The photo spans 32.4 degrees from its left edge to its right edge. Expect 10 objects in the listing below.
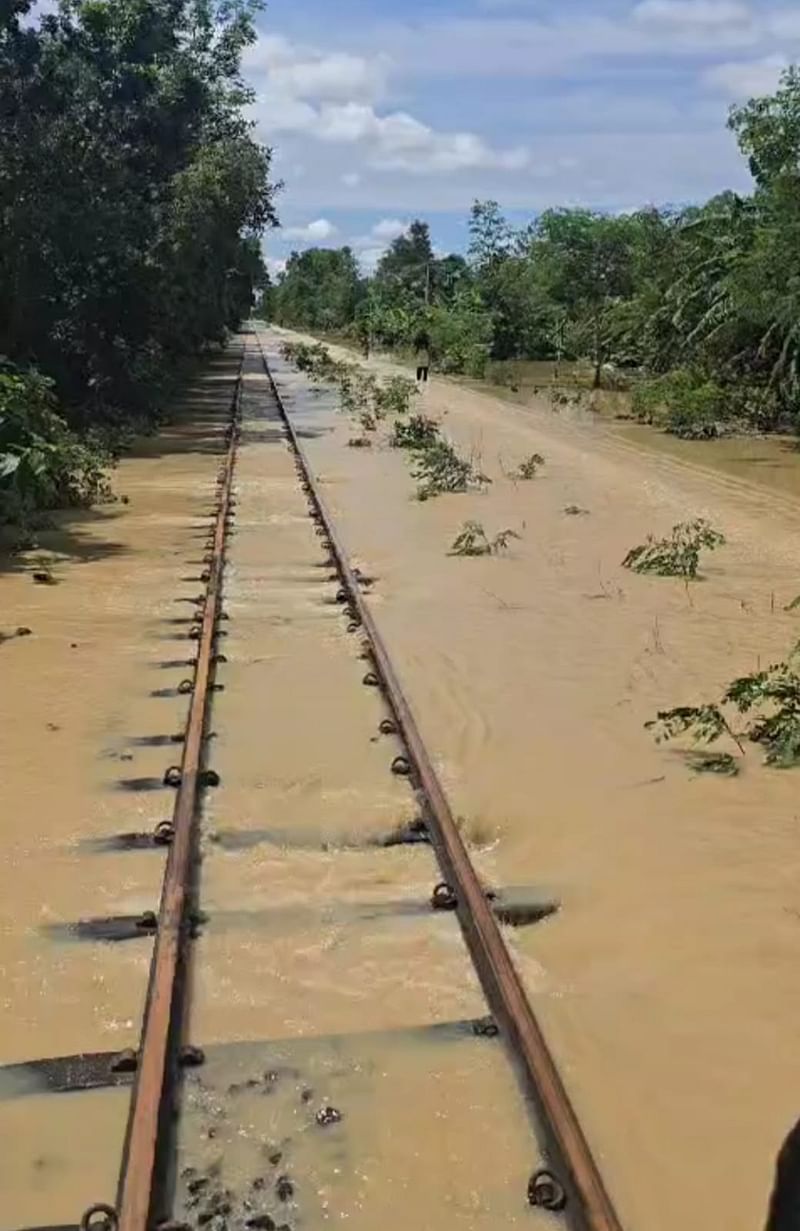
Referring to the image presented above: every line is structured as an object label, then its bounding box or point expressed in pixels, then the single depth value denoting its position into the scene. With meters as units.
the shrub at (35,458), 13.40
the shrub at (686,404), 30.67
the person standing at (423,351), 55.33
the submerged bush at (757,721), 7.50
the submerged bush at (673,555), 13.12
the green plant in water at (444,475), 19.38
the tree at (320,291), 116.12
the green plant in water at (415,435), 25.56
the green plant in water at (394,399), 34.03
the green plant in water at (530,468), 21.56
